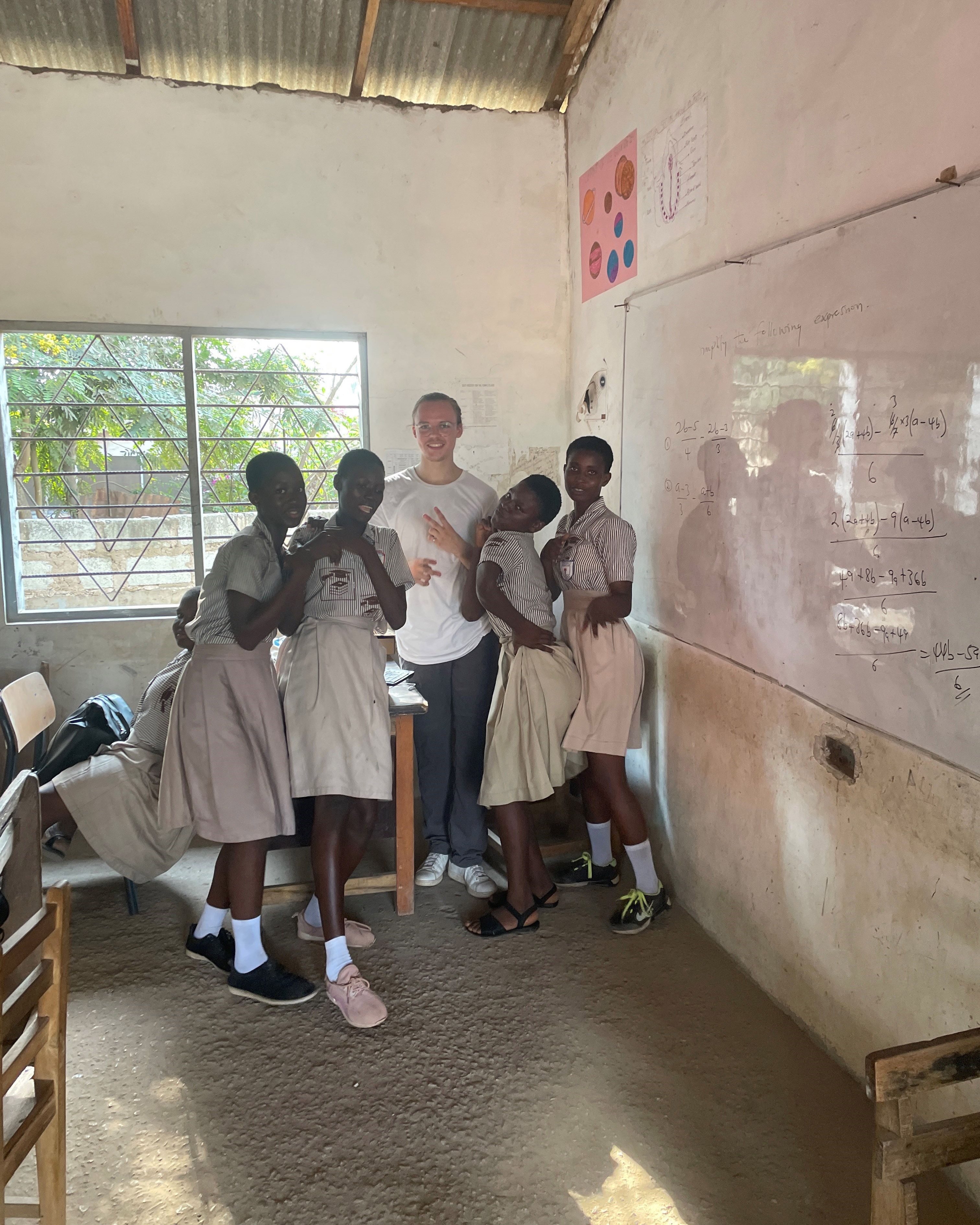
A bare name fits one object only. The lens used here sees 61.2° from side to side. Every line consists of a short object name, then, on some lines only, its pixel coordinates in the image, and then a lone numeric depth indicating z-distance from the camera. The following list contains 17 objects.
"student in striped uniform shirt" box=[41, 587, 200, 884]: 2.69
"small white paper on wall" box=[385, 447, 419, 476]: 3.99
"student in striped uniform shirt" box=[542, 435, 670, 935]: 2.66
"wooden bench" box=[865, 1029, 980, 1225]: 1.10
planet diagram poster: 3.24
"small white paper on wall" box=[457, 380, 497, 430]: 4.03
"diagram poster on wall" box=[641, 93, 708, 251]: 2.64
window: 3.67
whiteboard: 1.64
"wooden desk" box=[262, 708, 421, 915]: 2.75
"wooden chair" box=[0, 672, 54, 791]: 2.62
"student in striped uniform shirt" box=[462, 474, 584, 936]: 2.67
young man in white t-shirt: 2.92
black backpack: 3.06
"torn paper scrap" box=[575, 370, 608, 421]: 3.63
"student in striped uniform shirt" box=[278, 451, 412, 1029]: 2.32
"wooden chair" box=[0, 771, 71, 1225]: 1.21
